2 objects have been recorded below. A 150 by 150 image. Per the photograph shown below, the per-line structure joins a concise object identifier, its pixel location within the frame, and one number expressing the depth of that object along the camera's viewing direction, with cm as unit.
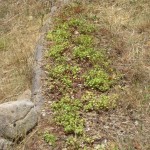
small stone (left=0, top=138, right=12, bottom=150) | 540
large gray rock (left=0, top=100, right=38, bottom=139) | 553
